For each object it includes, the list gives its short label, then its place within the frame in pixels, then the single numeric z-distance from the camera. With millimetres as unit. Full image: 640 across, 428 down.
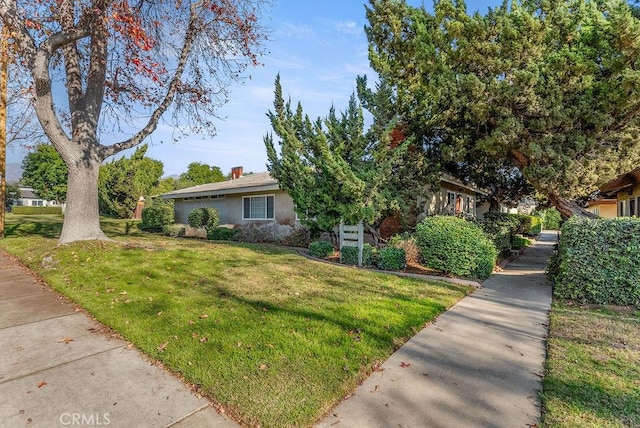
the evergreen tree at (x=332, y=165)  9242
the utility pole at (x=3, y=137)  12538
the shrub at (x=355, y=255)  9781
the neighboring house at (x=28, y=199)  59781
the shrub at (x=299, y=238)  14250
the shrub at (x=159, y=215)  20797
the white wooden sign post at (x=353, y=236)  9836
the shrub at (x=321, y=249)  11141
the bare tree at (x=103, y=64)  7621
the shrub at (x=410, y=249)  9641
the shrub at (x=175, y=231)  18281
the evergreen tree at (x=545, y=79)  8070
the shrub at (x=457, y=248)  8430
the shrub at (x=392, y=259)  9062
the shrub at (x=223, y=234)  16641
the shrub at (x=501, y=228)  11933
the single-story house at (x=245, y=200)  15320
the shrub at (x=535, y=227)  24328
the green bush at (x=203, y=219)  18031
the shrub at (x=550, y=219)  36125
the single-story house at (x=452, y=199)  14525
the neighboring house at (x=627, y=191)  11484
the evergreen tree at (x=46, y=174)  39844
